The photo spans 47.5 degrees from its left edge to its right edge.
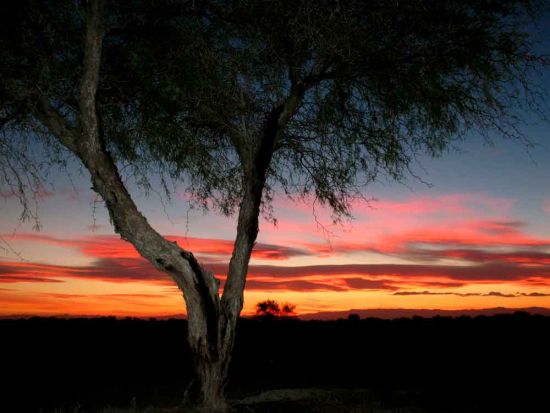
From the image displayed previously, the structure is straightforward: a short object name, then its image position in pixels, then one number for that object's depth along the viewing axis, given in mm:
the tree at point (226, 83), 9219
